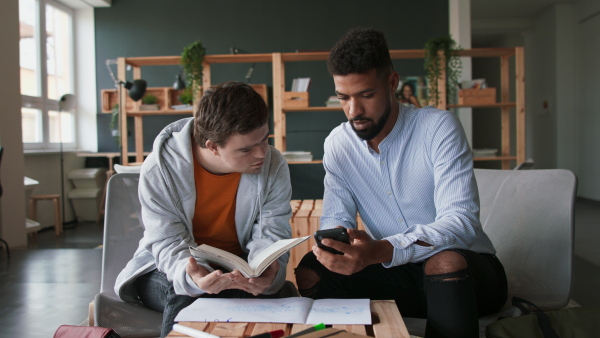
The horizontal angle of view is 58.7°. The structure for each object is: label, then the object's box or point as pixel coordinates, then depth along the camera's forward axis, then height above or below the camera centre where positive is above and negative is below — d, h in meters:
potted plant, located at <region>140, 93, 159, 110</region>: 6.62 +0.65
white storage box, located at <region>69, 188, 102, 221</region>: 7.11 -0.69
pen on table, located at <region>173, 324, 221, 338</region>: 1.12 -0.39
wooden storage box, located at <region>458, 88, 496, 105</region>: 5.20 +0.49
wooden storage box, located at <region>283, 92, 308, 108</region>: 5.05 +0.46
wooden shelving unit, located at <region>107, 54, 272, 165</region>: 5.15 +0.84
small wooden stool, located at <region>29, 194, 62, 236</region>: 6.13 -0.66
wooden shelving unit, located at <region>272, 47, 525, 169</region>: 4.97 +0.56
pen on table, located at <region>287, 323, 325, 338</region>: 1.10 -0.38
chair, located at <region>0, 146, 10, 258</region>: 4.71 -0.85
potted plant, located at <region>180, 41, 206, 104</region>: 5.02 +0.82
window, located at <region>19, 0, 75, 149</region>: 6.73 +1.10
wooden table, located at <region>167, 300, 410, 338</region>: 1.15 -0.40
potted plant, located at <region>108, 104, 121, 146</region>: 7.34 +0.39
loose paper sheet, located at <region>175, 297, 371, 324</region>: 1.22 -0.39
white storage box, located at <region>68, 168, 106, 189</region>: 7.14 -0.33
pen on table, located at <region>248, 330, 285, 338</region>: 1.10 -0.39
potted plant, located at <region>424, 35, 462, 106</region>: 5.11 +0.83
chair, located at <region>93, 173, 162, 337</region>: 1.90 -0.27
